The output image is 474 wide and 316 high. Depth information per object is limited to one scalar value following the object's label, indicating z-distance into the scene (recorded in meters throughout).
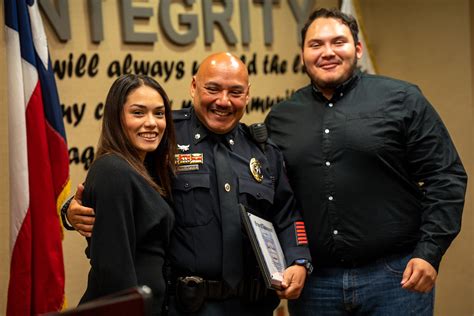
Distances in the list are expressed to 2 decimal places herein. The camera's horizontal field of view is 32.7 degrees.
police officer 2.61
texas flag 3.40
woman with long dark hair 2.32
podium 1.51
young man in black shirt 2.89
